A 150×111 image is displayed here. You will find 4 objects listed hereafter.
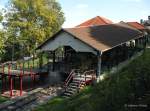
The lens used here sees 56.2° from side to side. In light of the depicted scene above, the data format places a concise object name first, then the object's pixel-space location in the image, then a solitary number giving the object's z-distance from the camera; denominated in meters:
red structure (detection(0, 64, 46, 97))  13.71
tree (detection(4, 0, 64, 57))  24.46
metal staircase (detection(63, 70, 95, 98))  12.60
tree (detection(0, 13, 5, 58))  18.99
